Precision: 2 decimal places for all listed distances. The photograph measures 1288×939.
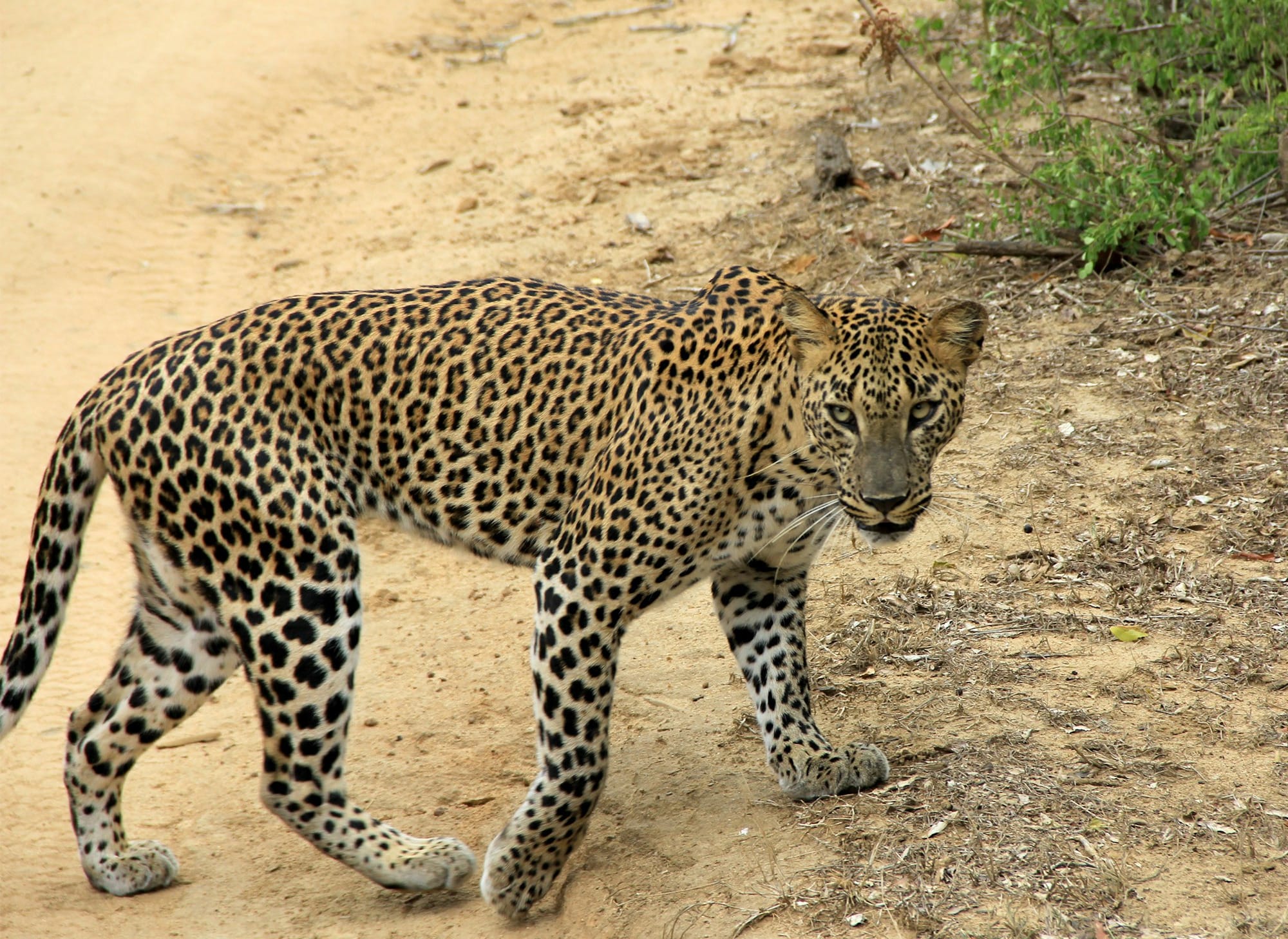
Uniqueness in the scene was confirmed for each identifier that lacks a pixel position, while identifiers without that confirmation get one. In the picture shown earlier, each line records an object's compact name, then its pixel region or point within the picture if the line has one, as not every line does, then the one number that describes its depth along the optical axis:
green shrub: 17.16
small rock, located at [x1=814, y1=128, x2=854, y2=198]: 21.67
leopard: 10.23
